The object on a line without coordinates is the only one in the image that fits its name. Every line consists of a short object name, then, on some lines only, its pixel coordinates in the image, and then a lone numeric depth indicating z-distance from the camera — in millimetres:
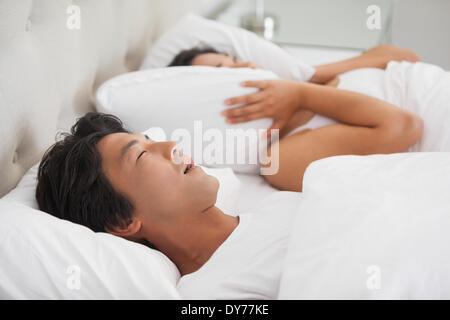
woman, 1060
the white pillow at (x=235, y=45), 1478
